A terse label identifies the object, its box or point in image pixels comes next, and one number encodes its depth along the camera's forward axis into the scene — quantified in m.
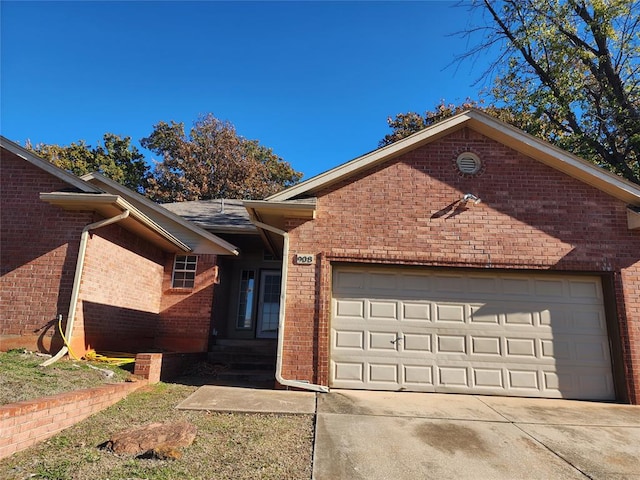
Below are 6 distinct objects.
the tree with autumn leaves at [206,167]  27.81
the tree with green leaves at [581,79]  13.46
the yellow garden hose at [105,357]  7.49
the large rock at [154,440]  4.07
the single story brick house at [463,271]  7.61
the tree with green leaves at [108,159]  28.45
